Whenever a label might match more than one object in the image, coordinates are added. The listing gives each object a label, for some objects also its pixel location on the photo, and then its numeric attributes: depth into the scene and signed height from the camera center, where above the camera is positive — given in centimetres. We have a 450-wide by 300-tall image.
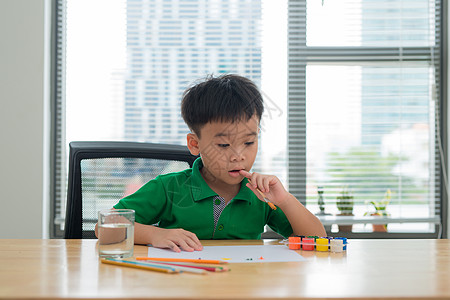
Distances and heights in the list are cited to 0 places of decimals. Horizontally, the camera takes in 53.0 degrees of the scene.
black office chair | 132 -5
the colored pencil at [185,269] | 70 -19
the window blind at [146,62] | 233 +47
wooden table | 59 -19
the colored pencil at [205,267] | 72 -19
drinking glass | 84 -16
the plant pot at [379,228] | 240 -40
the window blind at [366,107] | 237 +24
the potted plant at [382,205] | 238 -28
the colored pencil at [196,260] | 78 -19
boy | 118 -10
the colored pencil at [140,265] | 70 -19
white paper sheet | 83 -20
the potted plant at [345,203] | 235 -27
